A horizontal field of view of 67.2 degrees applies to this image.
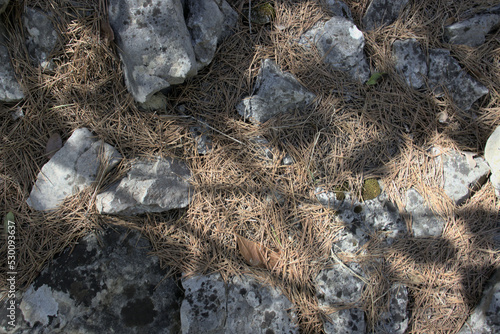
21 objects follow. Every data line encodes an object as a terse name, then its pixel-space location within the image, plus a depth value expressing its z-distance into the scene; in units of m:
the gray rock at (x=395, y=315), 0.64
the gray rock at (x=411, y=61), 0.74
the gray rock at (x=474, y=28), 0.75
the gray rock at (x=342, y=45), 0.74
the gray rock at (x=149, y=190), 0.65
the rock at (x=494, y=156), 0.69
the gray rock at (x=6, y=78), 0.68
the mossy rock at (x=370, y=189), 0.69
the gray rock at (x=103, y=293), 0.61
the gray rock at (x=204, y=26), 0.69
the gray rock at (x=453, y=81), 0.74
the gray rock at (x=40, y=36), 0.67
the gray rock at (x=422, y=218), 0.68
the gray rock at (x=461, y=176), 0.70
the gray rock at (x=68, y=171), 0.66
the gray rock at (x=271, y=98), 0.71
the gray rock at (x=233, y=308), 0.62
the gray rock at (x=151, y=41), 0.65
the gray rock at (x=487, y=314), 0.62
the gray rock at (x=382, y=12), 0.77
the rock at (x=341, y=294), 0.64
